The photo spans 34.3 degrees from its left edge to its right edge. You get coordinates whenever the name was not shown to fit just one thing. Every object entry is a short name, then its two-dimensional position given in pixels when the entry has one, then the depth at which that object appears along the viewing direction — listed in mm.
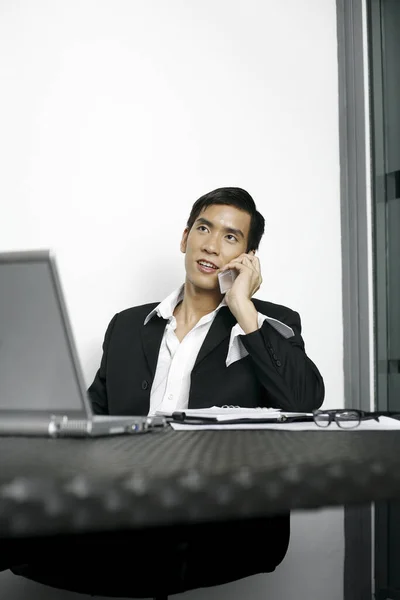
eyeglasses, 1020
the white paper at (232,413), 1119
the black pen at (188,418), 1128
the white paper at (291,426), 951
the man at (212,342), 1981
